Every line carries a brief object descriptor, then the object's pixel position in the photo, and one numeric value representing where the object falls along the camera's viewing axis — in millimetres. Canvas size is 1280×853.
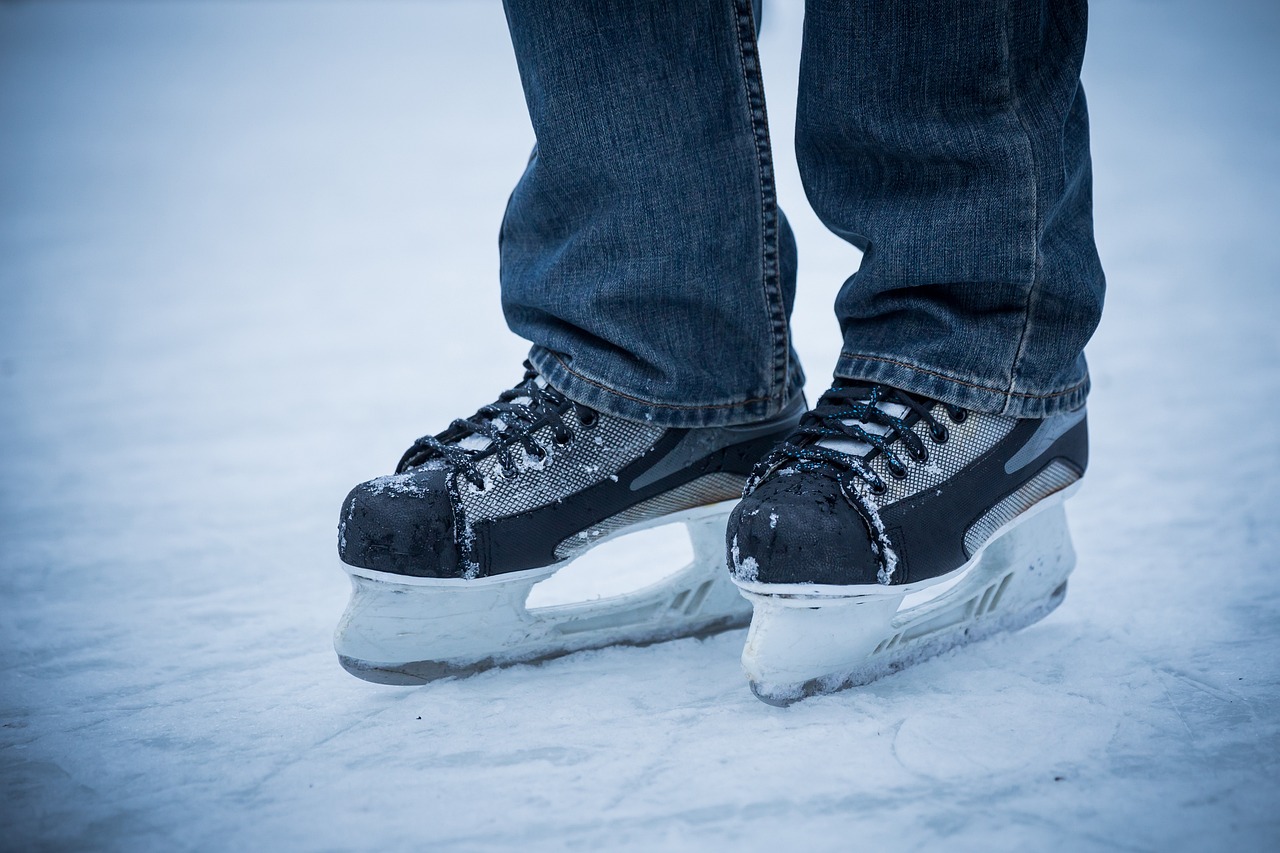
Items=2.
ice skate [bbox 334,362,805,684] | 2798
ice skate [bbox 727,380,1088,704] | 2743
